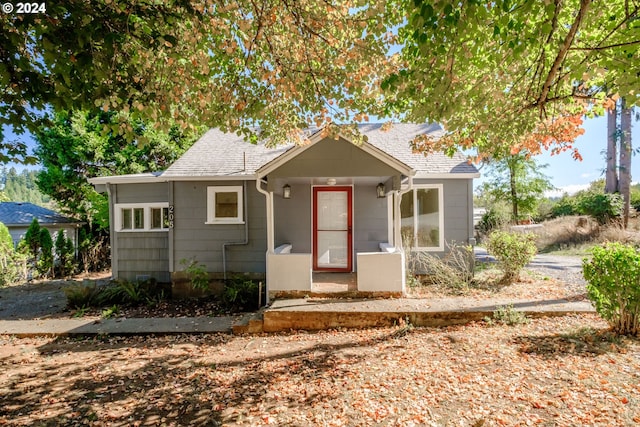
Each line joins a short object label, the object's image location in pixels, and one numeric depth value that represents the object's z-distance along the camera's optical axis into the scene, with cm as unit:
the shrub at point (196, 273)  766
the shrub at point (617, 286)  393
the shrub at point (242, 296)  716
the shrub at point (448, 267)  683
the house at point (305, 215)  777
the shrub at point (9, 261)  1065
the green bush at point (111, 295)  746
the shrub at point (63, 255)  1230
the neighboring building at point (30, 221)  1327
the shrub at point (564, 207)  1762
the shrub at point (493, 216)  1764
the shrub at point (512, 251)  713
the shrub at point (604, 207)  1415
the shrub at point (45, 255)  1175
